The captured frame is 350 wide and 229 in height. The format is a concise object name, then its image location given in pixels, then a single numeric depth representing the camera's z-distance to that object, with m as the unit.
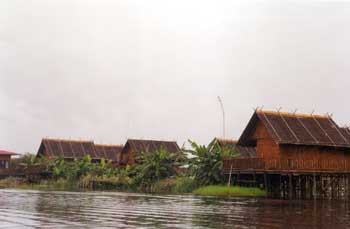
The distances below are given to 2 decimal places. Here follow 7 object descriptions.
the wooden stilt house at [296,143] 29.58
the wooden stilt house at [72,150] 54.41
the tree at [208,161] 33.88
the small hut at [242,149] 38.97
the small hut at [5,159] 64.94
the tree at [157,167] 41.09
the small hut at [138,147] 49.94
